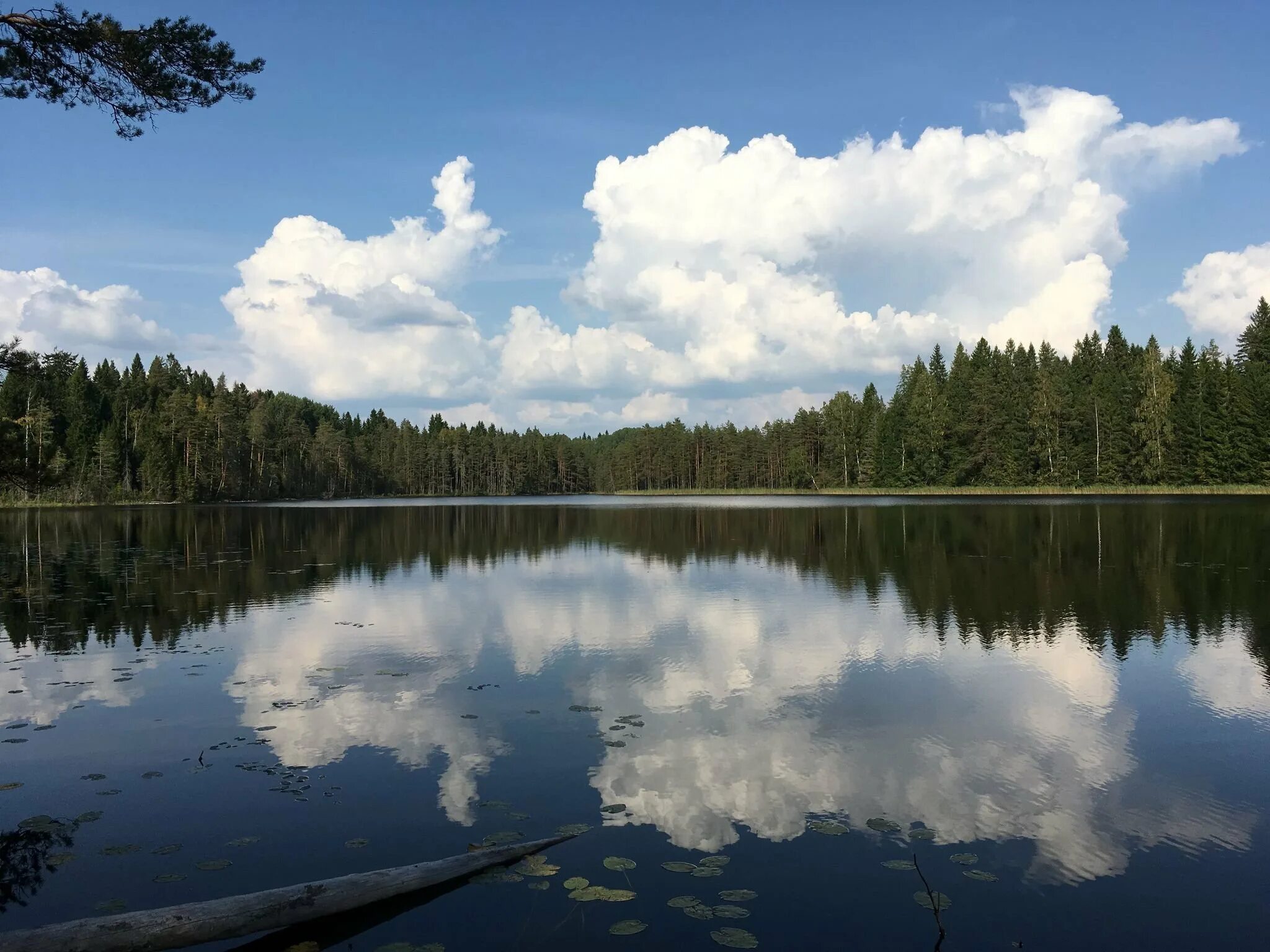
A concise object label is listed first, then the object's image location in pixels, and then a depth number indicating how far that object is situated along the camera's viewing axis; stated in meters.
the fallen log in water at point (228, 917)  6.08
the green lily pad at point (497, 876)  7.93
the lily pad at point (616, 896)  7.54
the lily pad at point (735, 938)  6.85
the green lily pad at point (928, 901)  7.46
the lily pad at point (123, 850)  8.51
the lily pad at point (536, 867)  8.04
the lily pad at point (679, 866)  8.18
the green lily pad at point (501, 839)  8.62
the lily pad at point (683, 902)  7.48
